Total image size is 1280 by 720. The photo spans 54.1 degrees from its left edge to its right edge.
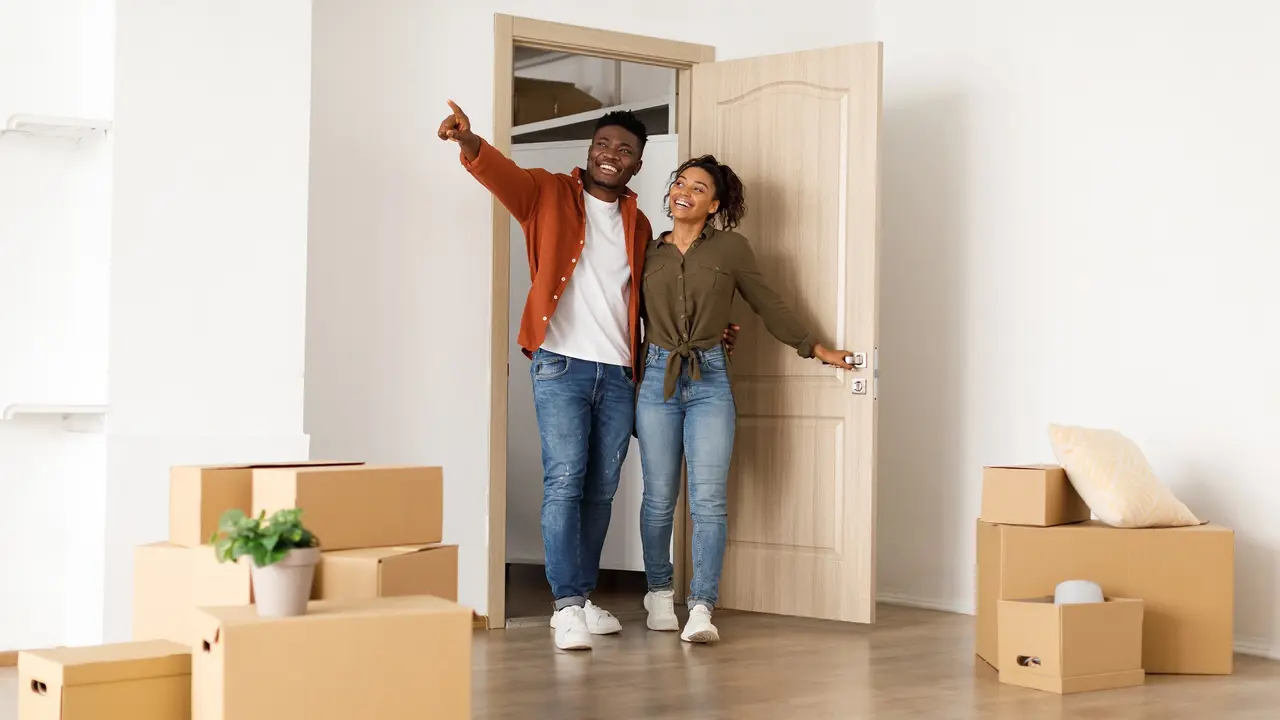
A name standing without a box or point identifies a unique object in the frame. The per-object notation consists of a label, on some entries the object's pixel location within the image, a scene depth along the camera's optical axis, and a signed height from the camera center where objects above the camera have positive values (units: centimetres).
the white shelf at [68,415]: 296 -11
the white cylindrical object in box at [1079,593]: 306 -51
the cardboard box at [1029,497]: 324 -30
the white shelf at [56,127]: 300 +60
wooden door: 393 +17
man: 360 +13
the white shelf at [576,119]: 504 +107
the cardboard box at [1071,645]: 295 -63
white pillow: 321 -25
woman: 369 +2
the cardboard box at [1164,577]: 319 -49
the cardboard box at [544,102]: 531 +117
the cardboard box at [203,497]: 231 -23
